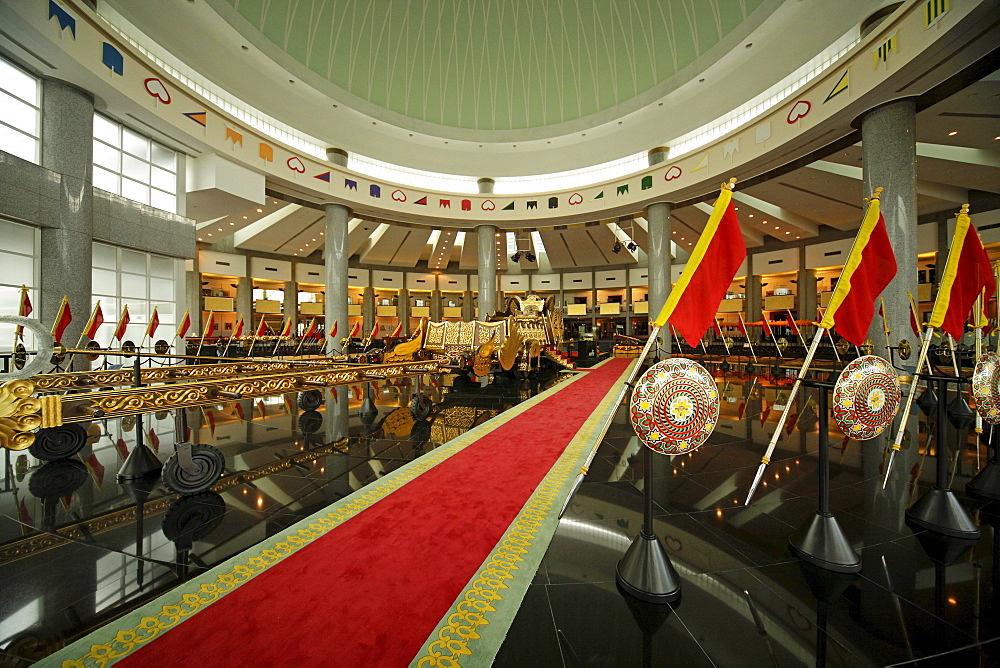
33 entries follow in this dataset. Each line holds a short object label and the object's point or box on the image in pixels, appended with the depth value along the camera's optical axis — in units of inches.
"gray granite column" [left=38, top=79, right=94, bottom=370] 287.1
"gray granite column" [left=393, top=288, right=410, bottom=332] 1127.6
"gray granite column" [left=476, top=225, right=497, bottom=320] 700.0
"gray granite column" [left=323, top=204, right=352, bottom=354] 583.2
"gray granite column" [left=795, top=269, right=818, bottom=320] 796.6
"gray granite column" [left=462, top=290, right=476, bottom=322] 1190.9
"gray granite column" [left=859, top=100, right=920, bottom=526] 294.5
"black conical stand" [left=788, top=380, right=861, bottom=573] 70.8
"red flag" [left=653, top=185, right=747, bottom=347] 70.6
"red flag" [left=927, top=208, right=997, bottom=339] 99.1
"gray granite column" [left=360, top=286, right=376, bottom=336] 1061.1
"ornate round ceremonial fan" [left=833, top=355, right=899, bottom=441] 77.9
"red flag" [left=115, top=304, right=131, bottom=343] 263.4
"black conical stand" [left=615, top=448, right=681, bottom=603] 63.0
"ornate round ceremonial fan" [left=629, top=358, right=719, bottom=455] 65.2
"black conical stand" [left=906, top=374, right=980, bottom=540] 83.6
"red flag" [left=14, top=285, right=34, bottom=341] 200.7
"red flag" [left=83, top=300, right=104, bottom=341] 221.7
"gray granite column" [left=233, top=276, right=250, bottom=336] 879.7
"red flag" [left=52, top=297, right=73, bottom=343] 193.5
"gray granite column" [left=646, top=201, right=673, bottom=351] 599.8
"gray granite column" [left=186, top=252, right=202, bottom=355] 800.9
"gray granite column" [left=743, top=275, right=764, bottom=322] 872.3
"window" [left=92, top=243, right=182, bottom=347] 355.9
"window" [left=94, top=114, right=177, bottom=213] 350.6
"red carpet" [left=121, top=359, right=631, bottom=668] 51.9
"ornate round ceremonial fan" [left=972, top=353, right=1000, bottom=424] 94.4
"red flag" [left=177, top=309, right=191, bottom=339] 310.5
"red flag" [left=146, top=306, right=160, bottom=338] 264.8
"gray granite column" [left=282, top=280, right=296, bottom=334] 948.0
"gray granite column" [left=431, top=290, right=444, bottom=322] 1162.6
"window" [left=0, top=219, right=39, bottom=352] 274.7
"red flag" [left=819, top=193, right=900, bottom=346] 77.0
